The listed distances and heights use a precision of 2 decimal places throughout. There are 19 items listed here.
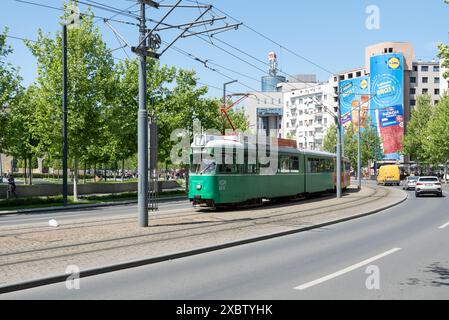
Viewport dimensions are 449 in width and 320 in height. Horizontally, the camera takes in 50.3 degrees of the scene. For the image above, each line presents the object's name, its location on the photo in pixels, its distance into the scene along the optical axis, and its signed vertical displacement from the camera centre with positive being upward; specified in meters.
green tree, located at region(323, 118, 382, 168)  92.69 +5.00
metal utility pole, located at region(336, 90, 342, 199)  29.91 +0.91
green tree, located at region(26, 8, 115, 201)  29.56 +5.12
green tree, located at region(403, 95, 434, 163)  82.50 +7.56
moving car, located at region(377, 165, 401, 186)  58.09 -0.76
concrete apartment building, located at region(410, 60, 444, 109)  111.56 +21.19
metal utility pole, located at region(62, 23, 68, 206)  27.03 +3.39
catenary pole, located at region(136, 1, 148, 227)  14.83 +0.86
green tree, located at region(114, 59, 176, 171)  33.62 +4.59
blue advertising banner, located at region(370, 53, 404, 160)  104.31 +15.07
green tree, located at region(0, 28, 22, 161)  25.59 +4.35
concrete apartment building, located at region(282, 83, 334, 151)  121.93 +13.82
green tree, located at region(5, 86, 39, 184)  25.92 +2.85
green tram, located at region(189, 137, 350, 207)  21.02 -0.33
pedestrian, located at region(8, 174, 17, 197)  30.44 -1.00
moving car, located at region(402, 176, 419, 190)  44.32 -1.34
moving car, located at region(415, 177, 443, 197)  32.78 -1.27
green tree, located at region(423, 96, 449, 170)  61.67 +4.47
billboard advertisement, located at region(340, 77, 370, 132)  109.56 +16.68
